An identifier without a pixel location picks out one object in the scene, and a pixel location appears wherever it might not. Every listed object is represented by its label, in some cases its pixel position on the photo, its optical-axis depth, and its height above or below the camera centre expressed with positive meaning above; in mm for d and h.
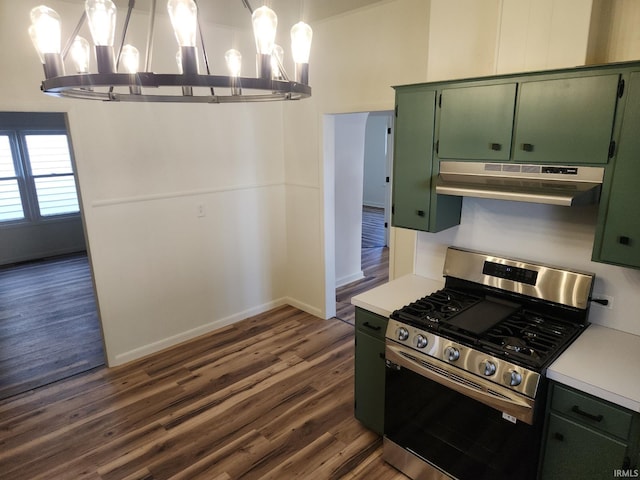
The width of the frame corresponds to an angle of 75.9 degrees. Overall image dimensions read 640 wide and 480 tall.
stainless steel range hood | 1846 -219
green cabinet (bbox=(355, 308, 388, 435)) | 2475 -1395
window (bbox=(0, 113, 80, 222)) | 6281 -347
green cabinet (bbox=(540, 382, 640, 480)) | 1637 -1229
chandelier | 1209 +297
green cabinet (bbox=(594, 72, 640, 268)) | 1721 -279
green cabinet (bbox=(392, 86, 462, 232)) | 2387 -170
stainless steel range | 1815 -1033
